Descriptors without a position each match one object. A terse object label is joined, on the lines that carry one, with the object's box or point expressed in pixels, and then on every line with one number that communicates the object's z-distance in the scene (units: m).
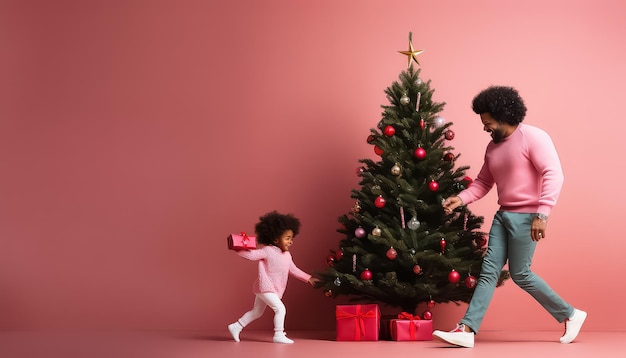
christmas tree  4.57
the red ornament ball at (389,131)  4.71
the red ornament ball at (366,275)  4.59
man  4.33
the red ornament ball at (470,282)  4.51
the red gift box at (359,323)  4.61
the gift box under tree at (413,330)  4.57
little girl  4.64
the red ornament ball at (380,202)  4.64
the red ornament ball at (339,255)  4.77
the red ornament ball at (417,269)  4.52
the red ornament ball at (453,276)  4.45
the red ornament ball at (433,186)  4.59
